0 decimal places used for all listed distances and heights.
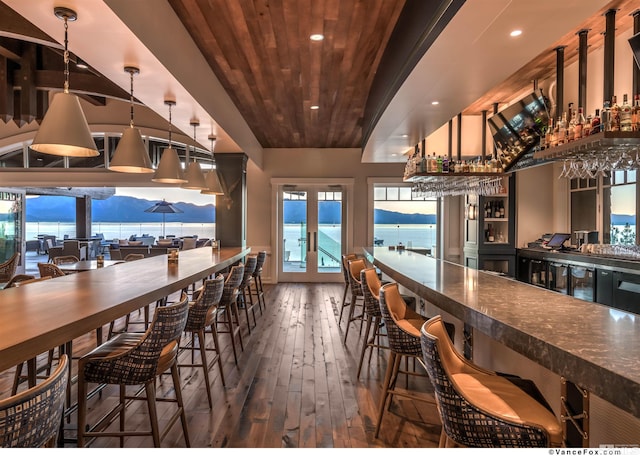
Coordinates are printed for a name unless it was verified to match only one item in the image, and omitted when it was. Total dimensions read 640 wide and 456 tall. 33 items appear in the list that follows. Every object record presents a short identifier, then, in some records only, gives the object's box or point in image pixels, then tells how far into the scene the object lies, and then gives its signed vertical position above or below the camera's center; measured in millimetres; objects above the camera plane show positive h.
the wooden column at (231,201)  6781 +396
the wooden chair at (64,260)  5727 -558
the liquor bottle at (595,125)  2672 +697
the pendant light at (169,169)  4387 +622
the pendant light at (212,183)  5465 +578
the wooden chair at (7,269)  6452 -791
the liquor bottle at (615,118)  2533 +700
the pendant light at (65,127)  2467 +636
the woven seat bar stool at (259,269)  5877 -715
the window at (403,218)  8859 +128
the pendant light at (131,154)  3445 +624
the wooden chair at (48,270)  4159 -520
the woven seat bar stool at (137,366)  2008 -755
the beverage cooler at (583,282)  4711 -750
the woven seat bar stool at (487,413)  1328 -717
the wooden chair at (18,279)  3473 -515
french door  8789 -176
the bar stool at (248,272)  4954 -673
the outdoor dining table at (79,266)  4766 -562
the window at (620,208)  4957 +213
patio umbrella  14445 +580
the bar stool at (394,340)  2365 -733
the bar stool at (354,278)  4281 -637
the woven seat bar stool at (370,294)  3316 -628
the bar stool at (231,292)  3826 -704
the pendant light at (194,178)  4965 +599
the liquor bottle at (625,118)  2508 +695
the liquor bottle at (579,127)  2827 +717
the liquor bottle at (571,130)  2912 +719
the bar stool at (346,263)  5271 -564
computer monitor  5625 -249
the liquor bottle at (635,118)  2486 +688
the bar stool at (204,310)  2922 -674
